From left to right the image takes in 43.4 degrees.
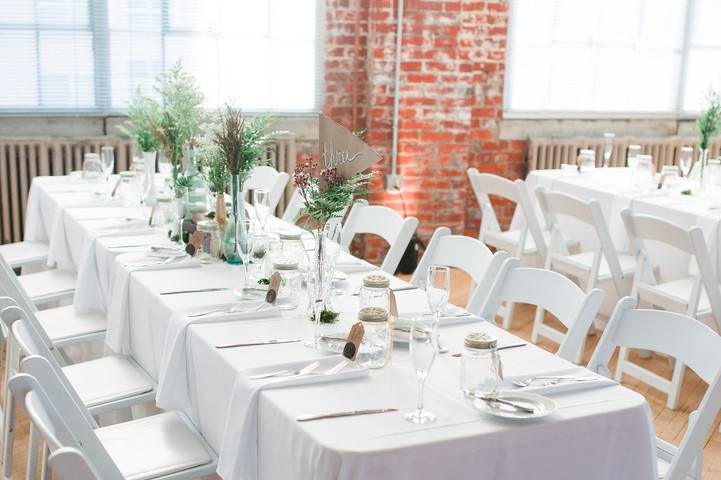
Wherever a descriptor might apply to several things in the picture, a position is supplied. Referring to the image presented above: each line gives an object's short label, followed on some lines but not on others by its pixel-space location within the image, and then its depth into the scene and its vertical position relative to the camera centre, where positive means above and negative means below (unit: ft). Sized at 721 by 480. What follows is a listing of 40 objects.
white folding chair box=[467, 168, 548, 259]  16.40 -2.47
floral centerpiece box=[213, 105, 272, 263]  10.40 -0.81
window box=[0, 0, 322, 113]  19.01 +0.62
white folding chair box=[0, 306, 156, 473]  9.52 -3.29
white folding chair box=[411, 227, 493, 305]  10.71 -1.99
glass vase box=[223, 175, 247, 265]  10.67 -1.69
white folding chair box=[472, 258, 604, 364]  8.58 -2.07
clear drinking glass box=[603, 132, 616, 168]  18.38 -1.00
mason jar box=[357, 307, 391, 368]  7.42 -2.08
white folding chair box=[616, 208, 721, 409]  12.91 -2.94
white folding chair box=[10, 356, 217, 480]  6.19 -3.26
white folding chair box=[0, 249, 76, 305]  13.41 -3.16
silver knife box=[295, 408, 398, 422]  6.48 -2.34
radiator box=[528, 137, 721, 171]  23.02 -1.40
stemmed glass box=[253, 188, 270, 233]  10.64 -1.43
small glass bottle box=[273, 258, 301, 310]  9.22 -2.03
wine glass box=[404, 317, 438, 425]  6.25 -1.80
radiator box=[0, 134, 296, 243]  19.02 -1.83
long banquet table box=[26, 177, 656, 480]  6.21 -2.38
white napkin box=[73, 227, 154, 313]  12.03 -2.75
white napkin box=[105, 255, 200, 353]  10.39 -2.60
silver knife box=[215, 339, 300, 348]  7.96 -2.28
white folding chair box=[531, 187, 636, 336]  14.70 -2.78
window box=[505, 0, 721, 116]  22.99 +1.02
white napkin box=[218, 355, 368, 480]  7.00 -2.60
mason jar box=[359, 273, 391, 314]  7.84 -1.80
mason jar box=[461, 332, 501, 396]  6.51 -1.98
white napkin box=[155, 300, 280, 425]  8.51 -2.62
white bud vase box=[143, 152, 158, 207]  14.12 -1.52
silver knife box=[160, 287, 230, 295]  9.54 -2.20
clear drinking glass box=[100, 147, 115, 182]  16.02 -1.44
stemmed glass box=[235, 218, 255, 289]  9.53 -1.75
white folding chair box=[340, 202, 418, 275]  12.44 -2.03
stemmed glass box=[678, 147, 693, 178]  17.14 -1.17
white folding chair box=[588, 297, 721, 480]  7.52 -2.23
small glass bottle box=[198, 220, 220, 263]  11.07 -1.94
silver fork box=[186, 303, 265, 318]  8.78 -2.21
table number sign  8.59 -0.63
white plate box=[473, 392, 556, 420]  6.52 -2.29
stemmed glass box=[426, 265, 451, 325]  7.33 -1.58
